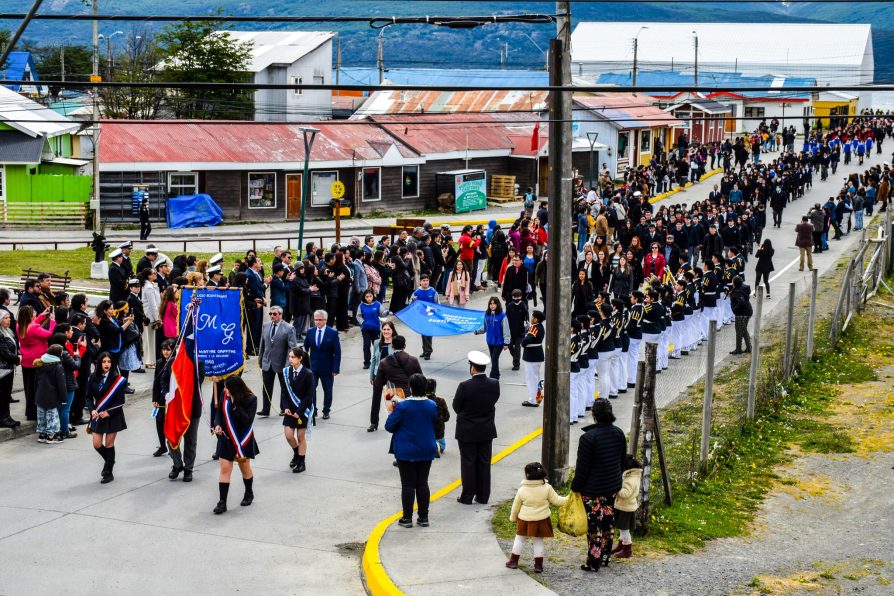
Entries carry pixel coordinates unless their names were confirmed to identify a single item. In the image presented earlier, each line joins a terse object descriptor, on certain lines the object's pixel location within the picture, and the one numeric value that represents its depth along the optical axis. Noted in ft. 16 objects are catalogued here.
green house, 154.40
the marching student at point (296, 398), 47.52
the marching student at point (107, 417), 46.57
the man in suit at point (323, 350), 55.72
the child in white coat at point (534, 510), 37.22
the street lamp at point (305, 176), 105.24
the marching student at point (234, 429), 43.14
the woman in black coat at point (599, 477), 37.58
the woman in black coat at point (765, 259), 91.25
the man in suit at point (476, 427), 44.29
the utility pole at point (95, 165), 140.54
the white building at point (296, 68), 249.55
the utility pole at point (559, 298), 45.62
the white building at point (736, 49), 449.48
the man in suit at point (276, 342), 56.08
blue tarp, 153.07
